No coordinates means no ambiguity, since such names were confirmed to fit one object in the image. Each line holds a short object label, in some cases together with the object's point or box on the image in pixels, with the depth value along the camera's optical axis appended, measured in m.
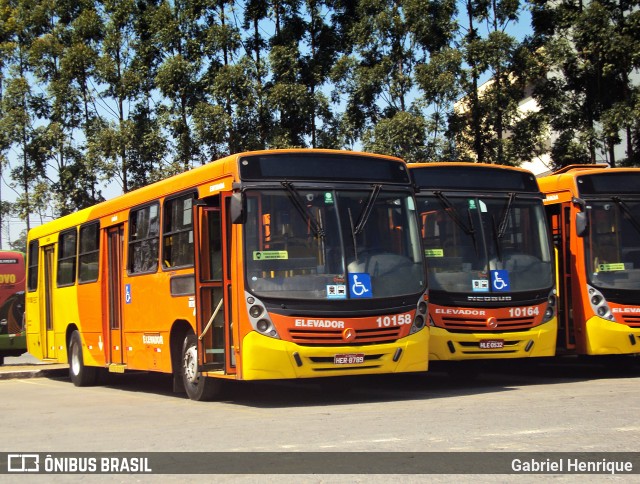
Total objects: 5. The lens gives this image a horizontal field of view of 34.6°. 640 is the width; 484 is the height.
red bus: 24.78
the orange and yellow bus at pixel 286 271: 12.03
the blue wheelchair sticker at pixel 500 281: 14.21
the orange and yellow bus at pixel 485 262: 14.02
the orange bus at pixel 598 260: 14.79
